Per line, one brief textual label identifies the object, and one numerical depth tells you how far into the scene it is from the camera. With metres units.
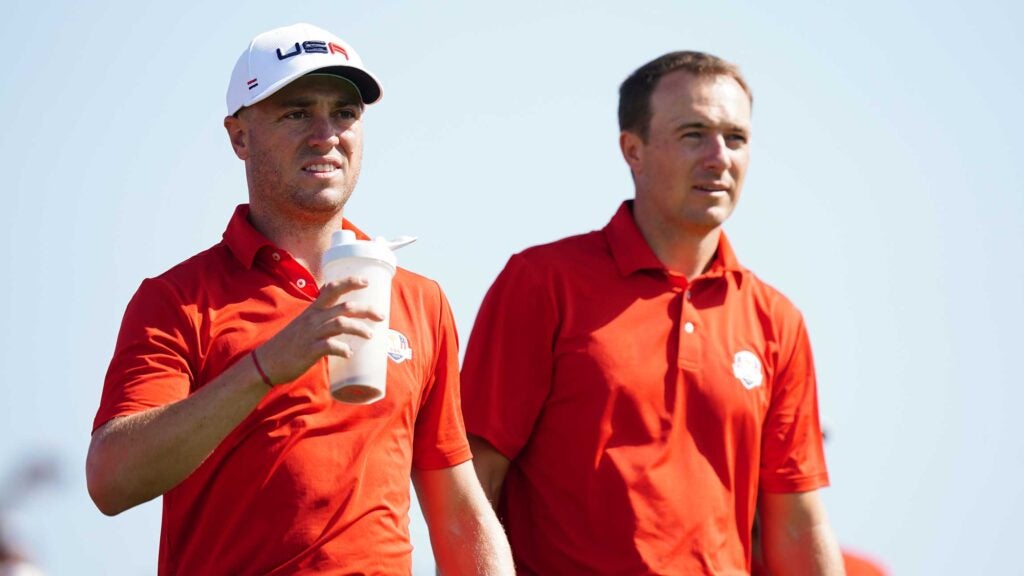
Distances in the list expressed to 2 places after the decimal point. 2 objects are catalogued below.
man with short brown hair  13.04
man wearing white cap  10.07
